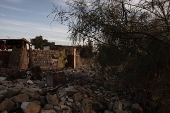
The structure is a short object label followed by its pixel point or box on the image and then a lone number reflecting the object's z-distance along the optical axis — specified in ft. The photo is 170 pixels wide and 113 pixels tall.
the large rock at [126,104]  20.52
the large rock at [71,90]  20.68
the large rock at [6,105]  15.06
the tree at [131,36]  13.64
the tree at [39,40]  124.26
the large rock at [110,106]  19.67
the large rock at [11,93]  17.29
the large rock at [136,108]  19.56
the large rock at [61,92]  19.60
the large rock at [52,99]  17.52
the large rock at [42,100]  17.52
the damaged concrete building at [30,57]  47.67
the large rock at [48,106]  16.61
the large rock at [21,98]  16.46
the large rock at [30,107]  15.30
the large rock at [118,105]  19.18
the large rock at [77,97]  19.47
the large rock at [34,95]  17.66
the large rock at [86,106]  17.70
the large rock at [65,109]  17.10
